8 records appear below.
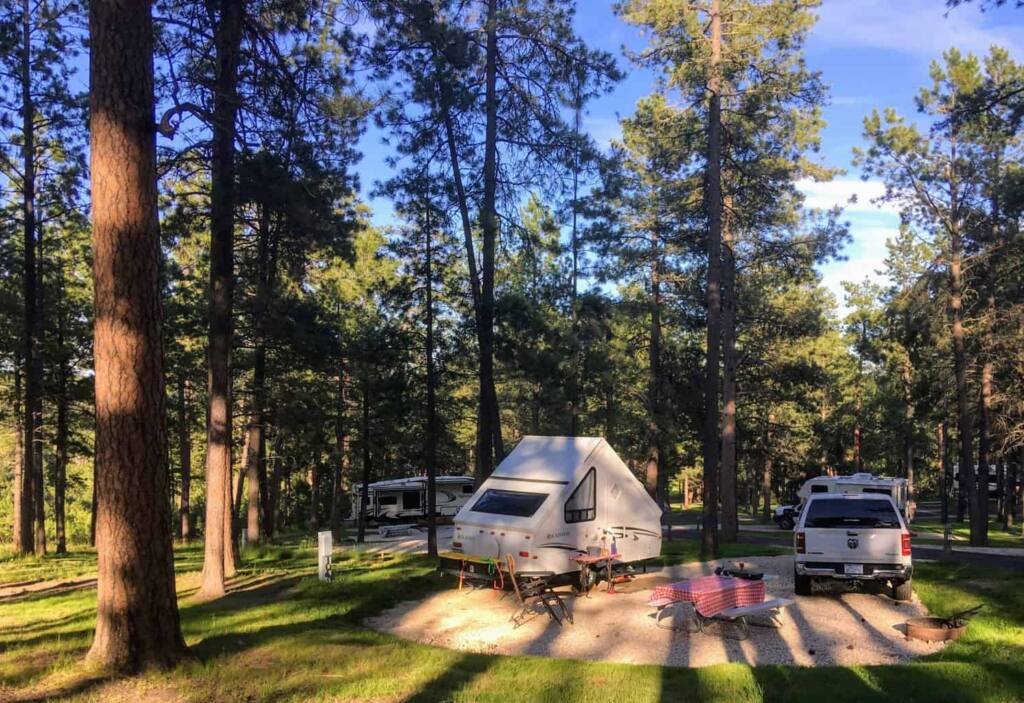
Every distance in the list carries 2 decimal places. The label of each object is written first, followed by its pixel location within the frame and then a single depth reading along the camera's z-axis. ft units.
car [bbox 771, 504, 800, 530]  102.63
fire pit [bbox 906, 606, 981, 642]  27.48
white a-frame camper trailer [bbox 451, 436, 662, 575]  37.65
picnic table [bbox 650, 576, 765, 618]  29.09
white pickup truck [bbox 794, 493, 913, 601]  33.86
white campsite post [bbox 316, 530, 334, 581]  41.06
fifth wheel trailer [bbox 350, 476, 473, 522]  107.24
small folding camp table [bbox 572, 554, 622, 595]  38.17
